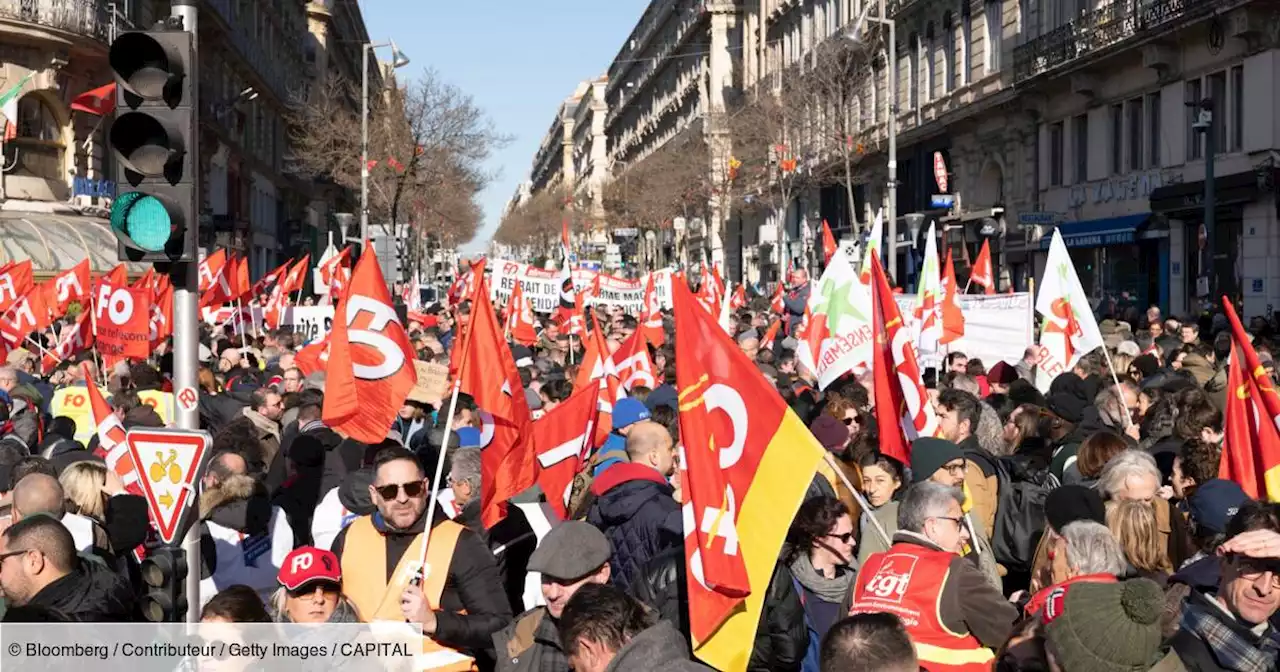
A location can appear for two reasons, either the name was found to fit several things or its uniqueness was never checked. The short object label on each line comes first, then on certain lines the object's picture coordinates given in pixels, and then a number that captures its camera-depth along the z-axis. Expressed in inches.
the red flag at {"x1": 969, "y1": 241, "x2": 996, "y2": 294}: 858.8
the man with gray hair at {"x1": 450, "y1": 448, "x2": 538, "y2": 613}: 272.4
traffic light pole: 262.7
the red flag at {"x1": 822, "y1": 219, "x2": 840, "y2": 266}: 957.6
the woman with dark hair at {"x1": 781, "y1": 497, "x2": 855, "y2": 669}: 231.1
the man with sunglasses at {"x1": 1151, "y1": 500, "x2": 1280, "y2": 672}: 190.1
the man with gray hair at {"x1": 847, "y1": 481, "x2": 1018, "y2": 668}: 203.8
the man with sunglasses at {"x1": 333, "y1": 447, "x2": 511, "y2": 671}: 215.6
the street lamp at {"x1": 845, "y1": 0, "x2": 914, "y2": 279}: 1375.5
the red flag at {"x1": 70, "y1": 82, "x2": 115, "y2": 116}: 974.4
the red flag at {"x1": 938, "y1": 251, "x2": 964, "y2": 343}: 639.1
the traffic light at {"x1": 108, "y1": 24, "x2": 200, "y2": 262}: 251.4
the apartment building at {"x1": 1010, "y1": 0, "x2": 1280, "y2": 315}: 1098.1
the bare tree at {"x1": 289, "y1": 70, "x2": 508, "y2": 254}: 2042.3
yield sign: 248.4
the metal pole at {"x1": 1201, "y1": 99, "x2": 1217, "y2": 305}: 1015.0
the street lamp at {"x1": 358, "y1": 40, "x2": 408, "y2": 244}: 1585.9
